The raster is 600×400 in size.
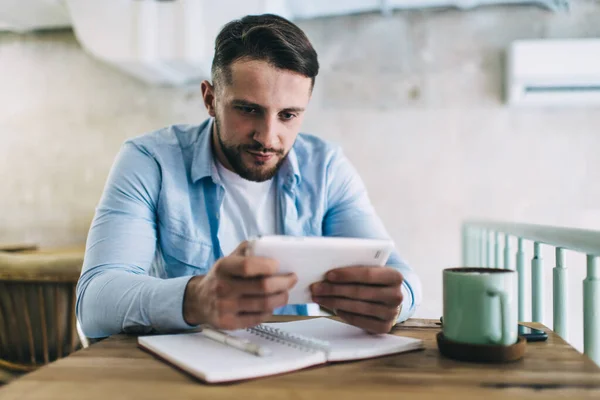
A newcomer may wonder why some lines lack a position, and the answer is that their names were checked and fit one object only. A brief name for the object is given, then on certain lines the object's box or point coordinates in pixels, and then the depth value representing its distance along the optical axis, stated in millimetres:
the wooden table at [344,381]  608
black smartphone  868
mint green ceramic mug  728
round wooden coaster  734
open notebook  672
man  864
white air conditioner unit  3129
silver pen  733
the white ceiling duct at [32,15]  3070
